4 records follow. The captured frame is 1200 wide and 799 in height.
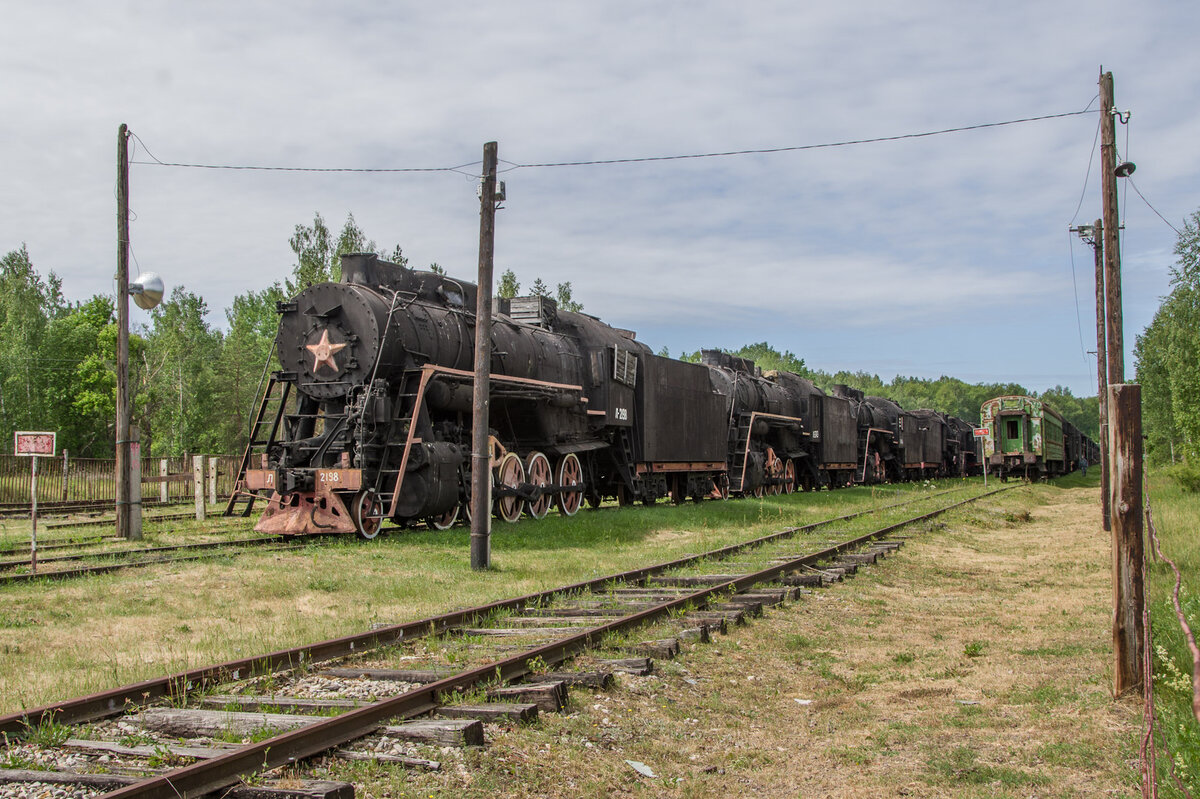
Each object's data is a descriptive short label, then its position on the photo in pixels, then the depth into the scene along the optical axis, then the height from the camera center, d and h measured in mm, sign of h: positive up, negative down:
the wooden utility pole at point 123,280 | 15305 +2829
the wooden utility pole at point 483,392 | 11766 +792
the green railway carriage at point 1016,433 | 42281 +893
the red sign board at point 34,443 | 10914 +105
